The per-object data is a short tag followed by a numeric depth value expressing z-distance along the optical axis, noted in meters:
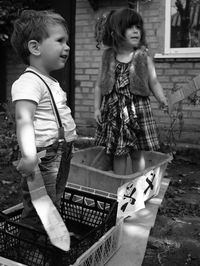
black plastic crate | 1.52
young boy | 1.57
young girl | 2.60
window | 4.82
